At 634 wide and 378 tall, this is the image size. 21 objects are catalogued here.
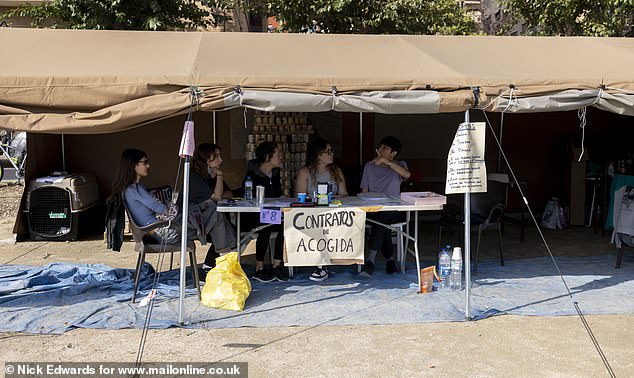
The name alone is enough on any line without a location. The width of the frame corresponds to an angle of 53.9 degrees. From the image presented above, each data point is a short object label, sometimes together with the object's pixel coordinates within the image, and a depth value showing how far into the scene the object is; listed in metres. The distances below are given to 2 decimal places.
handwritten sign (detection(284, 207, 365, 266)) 5.10
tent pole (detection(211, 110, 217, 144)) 8.67
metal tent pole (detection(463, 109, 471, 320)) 4.66
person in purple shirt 6.05
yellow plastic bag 4.90
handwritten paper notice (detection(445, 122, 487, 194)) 4.62
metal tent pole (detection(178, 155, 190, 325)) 4.41
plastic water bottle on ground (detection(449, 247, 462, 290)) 5.41
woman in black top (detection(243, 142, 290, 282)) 5.80
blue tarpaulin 4.69
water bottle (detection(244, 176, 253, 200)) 5.71
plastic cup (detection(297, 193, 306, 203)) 5.40
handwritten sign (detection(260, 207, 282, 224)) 5.12
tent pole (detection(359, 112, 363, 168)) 8.95
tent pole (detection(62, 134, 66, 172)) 8.62
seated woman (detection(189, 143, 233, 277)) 5.58
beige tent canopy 4.57
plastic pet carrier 7.70
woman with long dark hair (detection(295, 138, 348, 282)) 6.01
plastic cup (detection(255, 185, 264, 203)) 5.48
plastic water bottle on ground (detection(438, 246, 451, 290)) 5.57
